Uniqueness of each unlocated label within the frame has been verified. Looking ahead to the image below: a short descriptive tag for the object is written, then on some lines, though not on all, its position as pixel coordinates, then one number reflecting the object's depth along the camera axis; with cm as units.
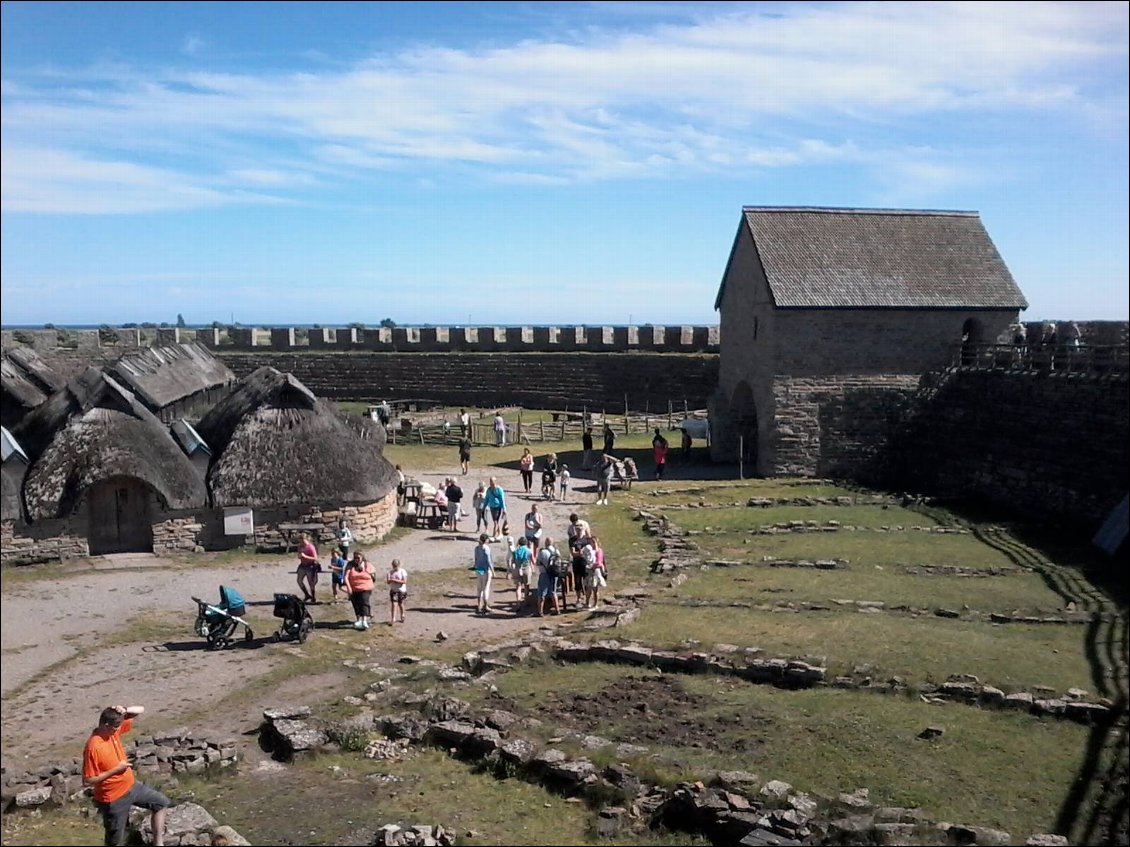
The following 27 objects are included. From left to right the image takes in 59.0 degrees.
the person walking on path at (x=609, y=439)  3038
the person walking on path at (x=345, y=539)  1847
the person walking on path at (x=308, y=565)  1652
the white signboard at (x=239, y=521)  1970
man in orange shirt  692
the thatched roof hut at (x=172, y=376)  2534
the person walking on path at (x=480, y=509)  2195
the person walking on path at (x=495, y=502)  2147
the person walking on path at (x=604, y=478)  2616
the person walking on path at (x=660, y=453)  2912
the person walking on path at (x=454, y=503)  2286
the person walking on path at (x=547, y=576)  1645
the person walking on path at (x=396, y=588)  1589
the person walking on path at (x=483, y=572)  1633
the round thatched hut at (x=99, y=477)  1806
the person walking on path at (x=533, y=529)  1812
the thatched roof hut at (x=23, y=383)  2394
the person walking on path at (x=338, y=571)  1728
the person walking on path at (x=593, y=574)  1708
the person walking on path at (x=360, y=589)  1539
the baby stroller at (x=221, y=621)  1420
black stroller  1462
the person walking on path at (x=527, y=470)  2750
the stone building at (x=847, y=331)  2852
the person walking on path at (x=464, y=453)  2978
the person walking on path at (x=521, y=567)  1725
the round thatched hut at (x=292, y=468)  1995
